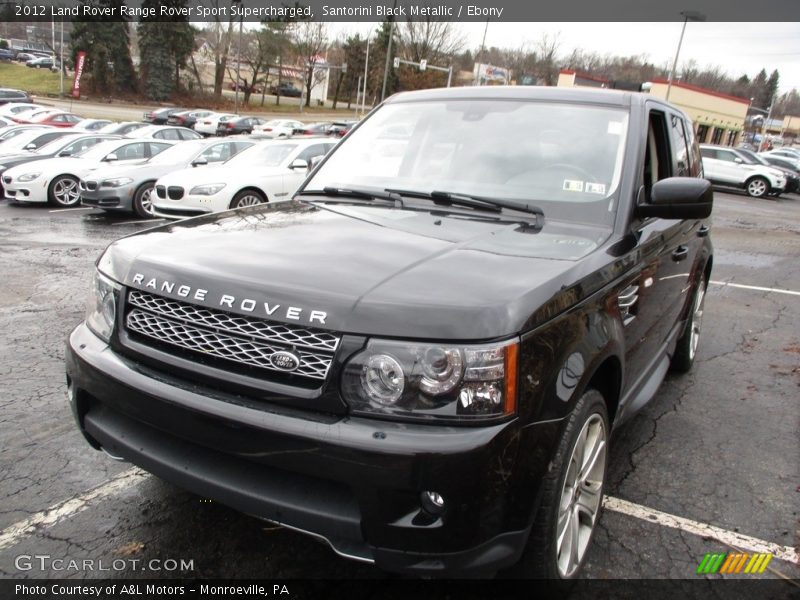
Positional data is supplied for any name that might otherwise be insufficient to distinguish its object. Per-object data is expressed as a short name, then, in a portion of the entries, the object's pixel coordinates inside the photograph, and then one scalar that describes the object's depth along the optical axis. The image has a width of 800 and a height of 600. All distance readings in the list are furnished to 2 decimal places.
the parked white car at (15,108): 28.16
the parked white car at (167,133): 20.27
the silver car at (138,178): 12.38
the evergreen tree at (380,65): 66.06
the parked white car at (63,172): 13.22
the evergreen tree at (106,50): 58.31
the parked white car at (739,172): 25.22
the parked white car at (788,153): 38.72
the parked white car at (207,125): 36.88
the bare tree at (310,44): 65.32
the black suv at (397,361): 1.84
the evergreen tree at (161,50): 59.94
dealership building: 52.06
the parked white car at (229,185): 10.82
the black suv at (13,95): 34.78
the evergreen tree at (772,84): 119.82
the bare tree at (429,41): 58.75
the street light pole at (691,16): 35.94
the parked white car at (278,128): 34.94
